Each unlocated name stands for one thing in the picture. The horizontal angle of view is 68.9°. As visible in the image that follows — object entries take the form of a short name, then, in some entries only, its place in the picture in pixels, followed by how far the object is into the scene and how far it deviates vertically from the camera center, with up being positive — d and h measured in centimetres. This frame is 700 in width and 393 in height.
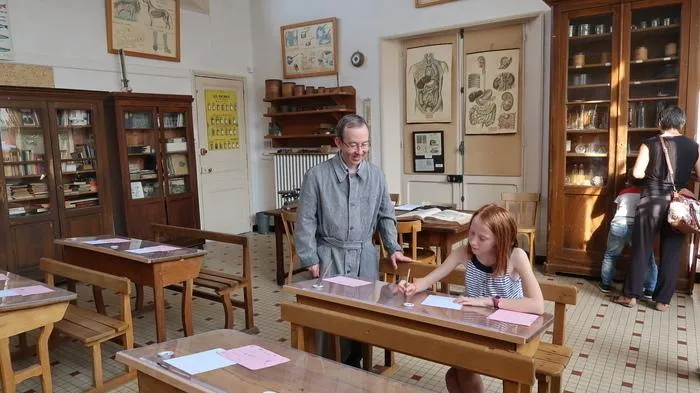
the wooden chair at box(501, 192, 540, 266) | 501 -64
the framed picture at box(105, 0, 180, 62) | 565 +145
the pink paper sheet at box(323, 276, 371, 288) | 223 -59
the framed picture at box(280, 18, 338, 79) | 646 +131
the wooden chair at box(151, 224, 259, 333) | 355 -94
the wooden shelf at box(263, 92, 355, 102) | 632 +67
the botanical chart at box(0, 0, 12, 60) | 477 +115
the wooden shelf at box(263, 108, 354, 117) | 630 +47
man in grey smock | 236 -32
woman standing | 384 -49
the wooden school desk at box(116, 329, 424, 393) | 140 -66
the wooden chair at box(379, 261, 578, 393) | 210 -92
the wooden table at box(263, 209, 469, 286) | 365 -66
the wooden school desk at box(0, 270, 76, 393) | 227 -75
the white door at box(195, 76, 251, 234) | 678 -5
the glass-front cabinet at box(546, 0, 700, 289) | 416 +36
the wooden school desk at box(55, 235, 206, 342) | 307 -71
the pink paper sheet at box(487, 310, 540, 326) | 173 -60
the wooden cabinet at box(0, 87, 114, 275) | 466 -16
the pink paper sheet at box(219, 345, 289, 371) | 155 -65
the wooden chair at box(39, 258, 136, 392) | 274 -96
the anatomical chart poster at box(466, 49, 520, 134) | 534 +56
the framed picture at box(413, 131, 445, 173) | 595 -8
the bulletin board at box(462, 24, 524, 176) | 532 +1
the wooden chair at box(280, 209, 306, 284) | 406 -64
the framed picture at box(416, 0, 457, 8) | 553 +156
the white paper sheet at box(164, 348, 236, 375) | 151 -64
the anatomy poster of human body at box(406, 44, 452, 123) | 577 +71
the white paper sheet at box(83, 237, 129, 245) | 362 -62
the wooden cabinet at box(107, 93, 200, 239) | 550 -10
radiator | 674 -26
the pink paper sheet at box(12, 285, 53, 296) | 247 -66
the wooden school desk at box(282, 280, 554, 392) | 152 -63
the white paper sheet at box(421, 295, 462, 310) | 192 -61
